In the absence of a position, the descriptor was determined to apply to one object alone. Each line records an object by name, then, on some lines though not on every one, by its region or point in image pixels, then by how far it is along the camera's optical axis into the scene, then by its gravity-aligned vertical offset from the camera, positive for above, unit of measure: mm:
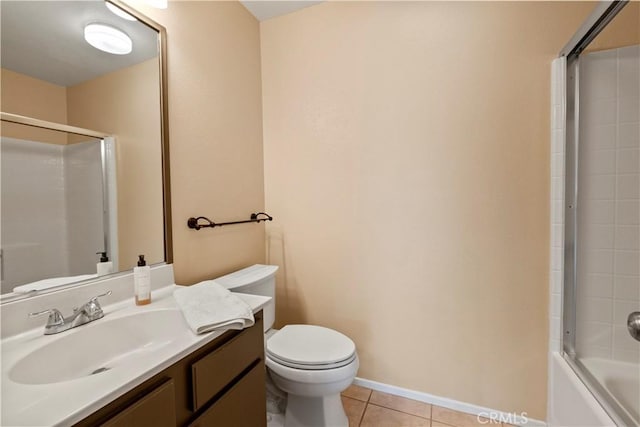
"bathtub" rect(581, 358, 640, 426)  1048 -741
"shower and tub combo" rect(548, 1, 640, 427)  1264 -35
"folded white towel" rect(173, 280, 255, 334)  868 -341
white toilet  1274 -723
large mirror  855 +238
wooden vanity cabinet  619 -489
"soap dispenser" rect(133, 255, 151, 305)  1064 -287
